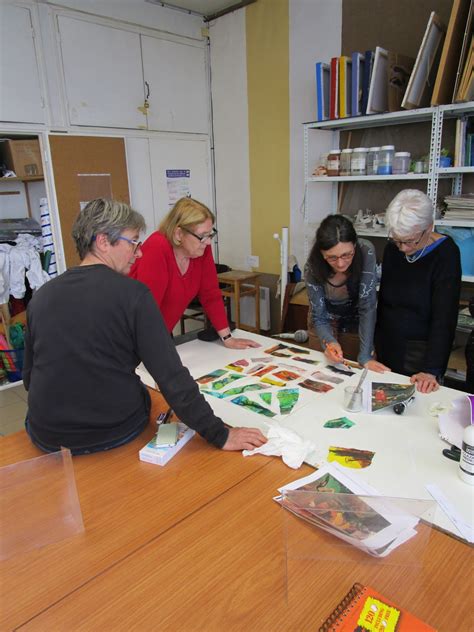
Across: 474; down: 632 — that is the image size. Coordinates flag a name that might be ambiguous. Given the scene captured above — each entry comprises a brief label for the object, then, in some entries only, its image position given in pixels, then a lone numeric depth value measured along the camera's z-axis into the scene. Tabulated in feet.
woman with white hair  5.76
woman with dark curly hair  6.12
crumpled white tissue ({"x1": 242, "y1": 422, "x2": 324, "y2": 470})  4.07
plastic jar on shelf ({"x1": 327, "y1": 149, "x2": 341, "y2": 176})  10.34
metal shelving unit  8.34
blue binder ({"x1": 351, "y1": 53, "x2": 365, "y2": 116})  9.25
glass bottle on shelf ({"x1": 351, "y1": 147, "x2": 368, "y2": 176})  9.87
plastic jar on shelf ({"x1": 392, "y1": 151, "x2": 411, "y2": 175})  9.31
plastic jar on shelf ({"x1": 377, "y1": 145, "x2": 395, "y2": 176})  9.50
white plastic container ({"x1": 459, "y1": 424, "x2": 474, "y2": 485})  3.60
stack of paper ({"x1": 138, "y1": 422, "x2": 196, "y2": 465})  4.11
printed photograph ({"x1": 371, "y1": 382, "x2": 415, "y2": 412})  4.94
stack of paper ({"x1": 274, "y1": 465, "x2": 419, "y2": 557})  3.09
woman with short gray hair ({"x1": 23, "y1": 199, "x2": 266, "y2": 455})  3.76
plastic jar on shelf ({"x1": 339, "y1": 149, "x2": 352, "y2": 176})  10.14
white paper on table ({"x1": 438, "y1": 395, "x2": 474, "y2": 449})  4.19
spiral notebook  2.52
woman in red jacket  6.03
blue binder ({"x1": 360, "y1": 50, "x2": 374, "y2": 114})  9.23
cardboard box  11.41
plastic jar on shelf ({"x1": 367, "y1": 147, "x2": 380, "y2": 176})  9.73
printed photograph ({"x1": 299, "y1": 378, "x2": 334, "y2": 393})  5.42
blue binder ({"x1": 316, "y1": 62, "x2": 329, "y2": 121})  10.05
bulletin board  11.84
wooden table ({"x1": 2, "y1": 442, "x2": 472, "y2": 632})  2.65
